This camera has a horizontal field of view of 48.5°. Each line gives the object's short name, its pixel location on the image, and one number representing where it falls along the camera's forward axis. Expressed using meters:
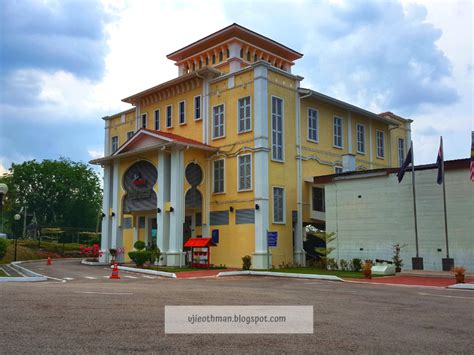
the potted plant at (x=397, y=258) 24.89
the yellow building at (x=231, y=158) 29.67
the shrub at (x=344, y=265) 27.53
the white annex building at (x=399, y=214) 23.98
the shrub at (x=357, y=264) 26.66
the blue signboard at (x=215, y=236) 30.89
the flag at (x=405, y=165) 25.47
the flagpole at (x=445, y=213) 23.42
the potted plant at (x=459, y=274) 19.42
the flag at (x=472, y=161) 22.42
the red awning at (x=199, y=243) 27.84
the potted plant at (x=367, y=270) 22.00
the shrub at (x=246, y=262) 27.06
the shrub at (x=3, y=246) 31.95
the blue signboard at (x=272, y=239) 27.69
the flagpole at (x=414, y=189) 24.61
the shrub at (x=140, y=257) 29.02
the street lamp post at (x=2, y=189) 18.39
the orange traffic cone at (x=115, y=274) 23.49
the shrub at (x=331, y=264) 27.59
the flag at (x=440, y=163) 23.88
